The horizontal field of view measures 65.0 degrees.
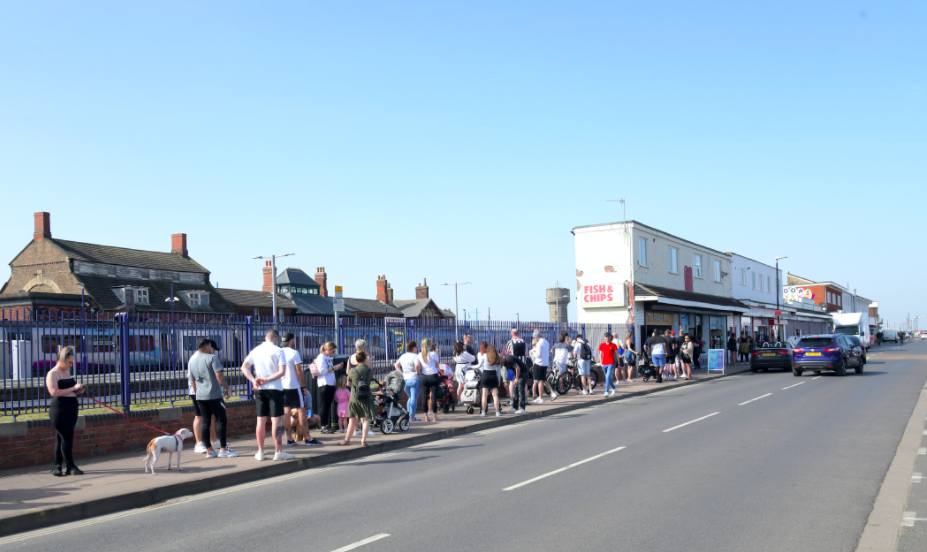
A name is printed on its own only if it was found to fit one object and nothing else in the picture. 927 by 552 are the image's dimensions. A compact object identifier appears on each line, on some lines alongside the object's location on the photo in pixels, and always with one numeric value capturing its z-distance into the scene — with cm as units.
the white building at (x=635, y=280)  3312
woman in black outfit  937
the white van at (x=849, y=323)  5597
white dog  938
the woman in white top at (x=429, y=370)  1499
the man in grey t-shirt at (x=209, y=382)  1049
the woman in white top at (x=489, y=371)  1566
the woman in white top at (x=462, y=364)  1769
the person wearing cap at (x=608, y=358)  2159
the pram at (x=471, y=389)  1680
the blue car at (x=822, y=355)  2670
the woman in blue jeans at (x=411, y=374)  1460
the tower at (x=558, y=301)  5856
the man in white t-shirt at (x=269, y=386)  1036
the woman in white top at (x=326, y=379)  1271
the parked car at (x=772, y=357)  3170
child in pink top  1345
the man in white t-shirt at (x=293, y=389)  1118
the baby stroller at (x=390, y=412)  1350
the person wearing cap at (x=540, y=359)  1902
